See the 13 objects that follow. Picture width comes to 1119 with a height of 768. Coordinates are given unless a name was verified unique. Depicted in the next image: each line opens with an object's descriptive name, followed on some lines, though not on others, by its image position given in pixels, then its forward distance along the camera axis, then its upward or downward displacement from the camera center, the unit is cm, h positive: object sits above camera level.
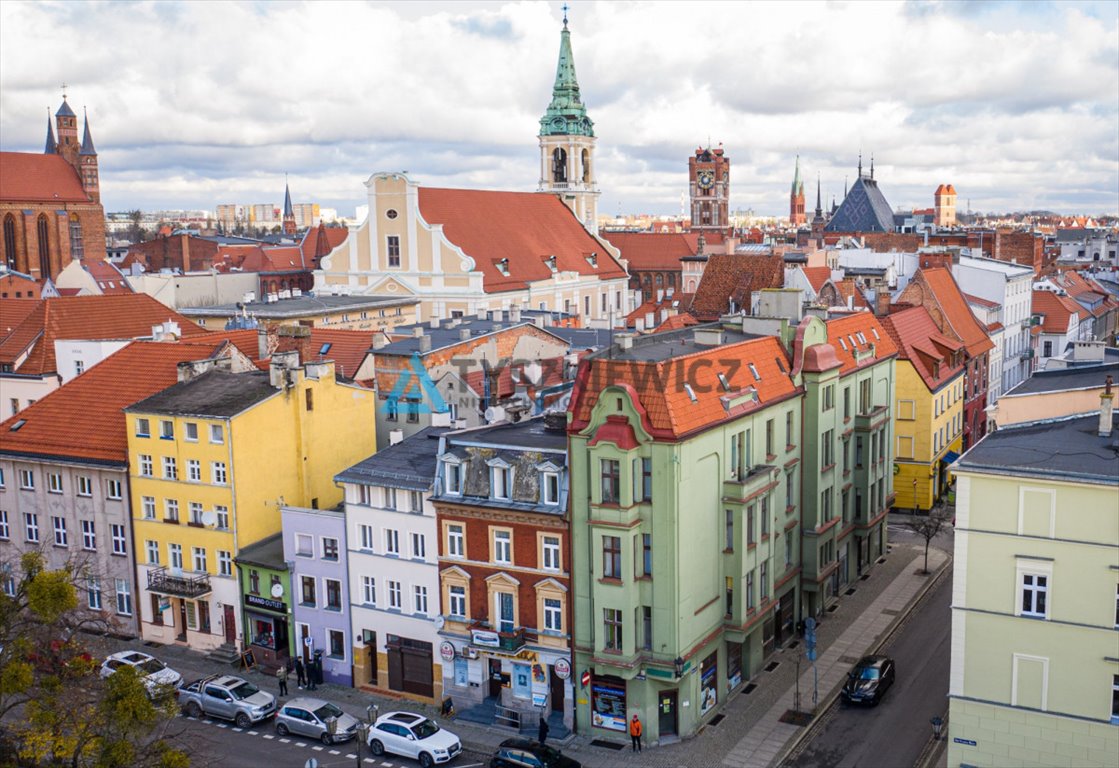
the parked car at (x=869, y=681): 4159 -1669
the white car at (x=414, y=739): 3794 -1704
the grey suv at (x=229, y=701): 4166 -1714
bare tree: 5559 -1501
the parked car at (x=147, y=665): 4247 -1655
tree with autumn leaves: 2403 -1015
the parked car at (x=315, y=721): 4006 -1719
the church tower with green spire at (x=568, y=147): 12638 +1052
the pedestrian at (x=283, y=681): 4428 -1728
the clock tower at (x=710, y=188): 17888 +783
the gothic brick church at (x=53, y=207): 14062 +506
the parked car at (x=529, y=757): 3653 -1692
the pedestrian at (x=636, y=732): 3845 -1692
